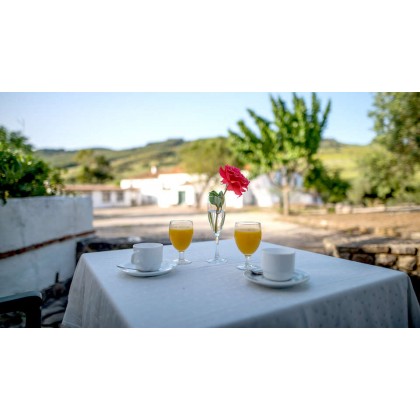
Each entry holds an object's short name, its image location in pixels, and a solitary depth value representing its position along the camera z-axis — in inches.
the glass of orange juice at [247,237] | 44.2
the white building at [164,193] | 789.9
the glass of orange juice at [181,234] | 48.5
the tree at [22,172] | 99.2
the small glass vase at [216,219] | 49.3
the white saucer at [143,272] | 40.2
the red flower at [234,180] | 43.8
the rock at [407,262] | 105.0
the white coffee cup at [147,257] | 40.9
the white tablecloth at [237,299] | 29.7
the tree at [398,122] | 178.7
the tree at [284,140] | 391.9
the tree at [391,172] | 213.5
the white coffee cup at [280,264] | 35.4
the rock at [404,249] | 104.8
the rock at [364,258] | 109.5
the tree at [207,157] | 652.7
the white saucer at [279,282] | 34.7
